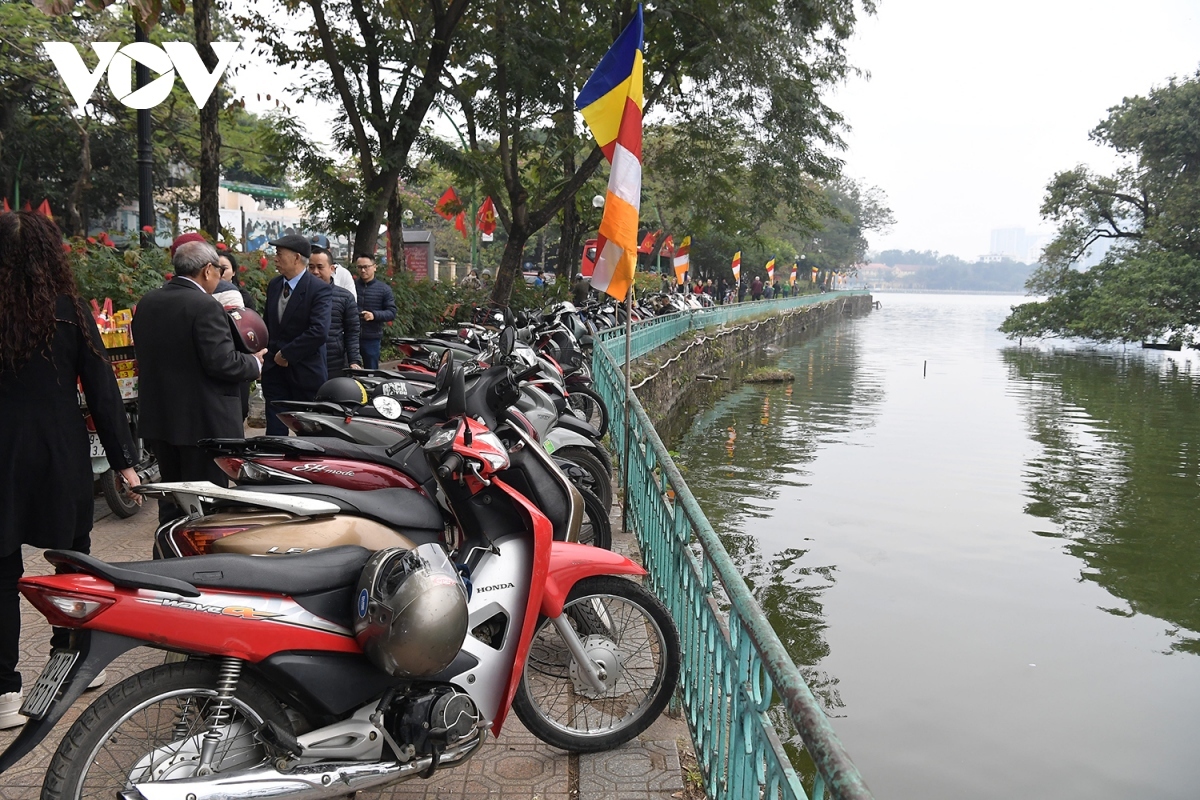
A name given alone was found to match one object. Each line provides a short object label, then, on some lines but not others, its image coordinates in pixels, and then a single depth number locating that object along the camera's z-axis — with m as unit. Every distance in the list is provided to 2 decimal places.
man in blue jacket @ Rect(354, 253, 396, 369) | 8.57
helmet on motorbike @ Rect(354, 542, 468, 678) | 2.53
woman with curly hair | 3.08
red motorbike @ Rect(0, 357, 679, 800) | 2.24
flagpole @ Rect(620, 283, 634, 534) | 5.98
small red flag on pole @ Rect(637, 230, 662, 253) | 31.60
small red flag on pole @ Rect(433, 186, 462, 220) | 22.92
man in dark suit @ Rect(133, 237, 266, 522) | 4.04
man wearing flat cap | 5.62
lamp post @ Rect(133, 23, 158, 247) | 8.32
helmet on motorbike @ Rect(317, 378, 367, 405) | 4.93
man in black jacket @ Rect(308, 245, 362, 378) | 6.54
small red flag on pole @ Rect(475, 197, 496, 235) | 24.06
